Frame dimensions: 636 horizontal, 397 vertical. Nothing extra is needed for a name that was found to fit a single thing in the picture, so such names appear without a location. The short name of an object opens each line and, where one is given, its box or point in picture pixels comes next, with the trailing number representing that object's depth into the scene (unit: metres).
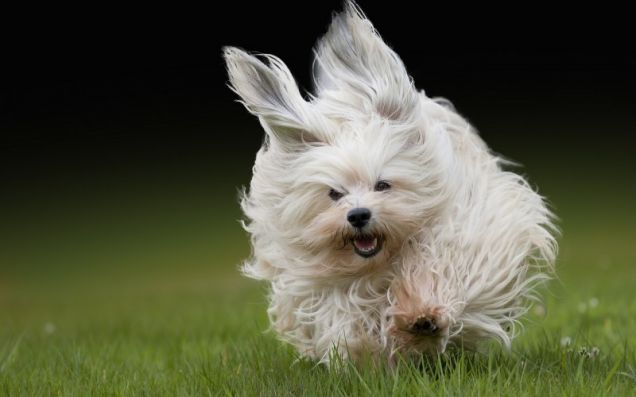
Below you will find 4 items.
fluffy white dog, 8.80
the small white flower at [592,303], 13.30
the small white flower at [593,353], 9.04
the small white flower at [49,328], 14.70
